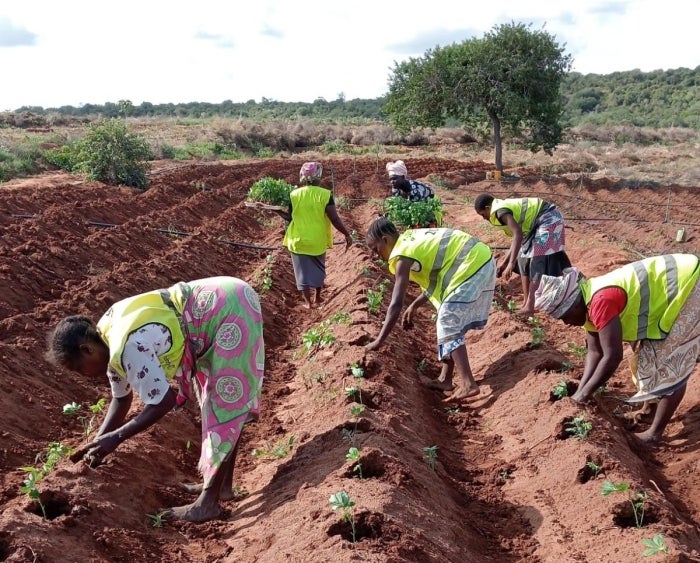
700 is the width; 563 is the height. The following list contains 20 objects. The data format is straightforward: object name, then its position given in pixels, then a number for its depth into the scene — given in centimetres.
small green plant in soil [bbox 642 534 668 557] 343
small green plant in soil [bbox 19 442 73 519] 377
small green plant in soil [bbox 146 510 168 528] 412
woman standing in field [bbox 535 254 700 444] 481
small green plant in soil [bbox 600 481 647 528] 397
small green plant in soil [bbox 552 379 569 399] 541
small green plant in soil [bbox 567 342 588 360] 712
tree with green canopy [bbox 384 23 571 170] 2544
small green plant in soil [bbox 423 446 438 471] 481
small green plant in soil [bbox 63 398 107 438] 481
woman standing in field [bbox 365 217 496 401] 567
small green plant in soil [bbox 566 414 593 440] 483
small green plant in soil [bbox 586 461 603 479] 449
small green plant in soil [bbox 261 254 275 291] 958
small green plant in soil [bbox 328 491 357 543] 356
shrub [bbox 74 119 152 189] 1867
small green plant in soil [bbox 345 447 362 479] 412
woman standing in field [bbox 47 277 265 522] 356
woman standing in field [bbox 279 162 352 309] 874
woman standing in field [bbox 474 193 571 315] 748
